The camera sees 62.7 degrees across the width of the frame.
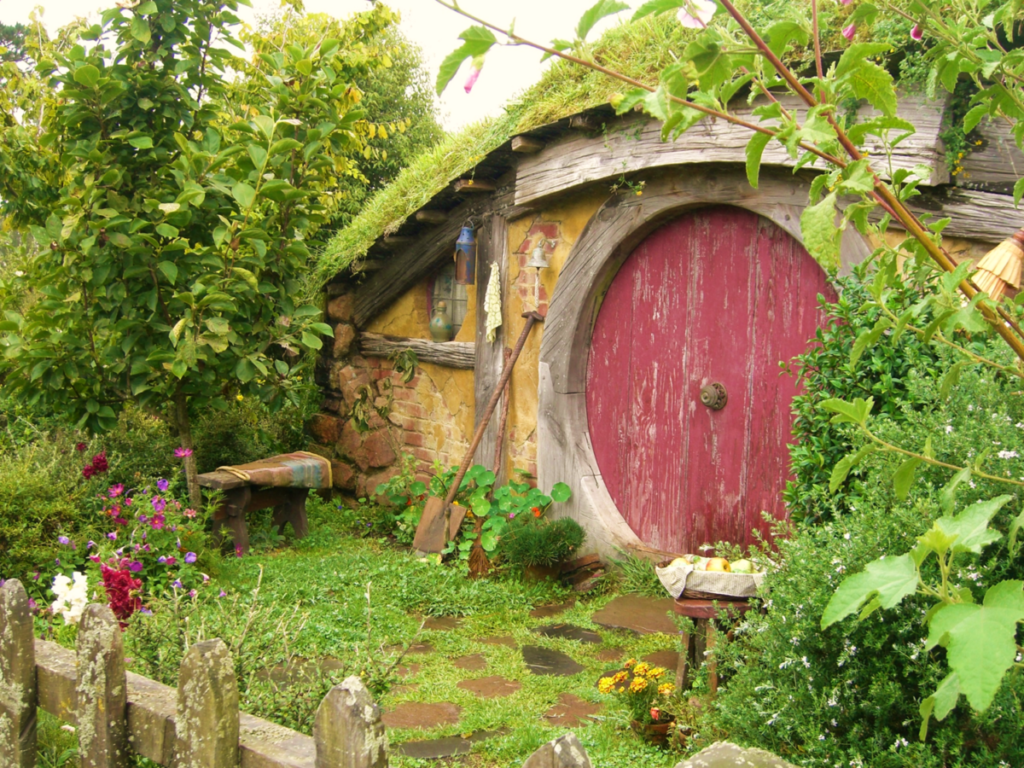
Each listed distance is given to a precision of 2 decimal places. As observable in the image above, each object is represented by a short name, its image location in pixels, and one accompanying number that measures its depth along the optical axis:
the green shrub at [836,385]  3.30
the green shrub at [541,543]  5.19
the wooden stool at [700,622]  3.22
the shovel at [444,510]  5.78
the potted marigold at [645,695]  3.13
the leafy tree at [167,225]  4.62
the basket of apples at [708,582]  3.23
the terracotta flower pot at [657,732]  3.12
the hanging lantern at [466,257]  6.25
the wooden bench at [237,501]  5.55
